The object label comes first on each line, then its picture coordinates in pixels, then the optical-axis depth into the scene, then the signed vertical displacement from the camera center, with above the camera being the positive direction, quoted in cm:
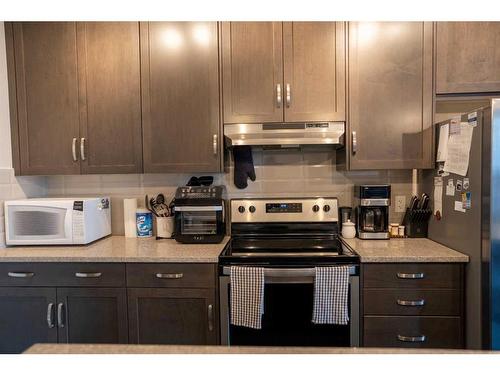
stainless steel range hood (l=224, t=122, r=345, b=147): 189 +23
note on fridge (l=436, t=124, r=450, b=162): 178 +15
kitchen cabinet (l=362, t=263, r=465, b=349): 165 -73
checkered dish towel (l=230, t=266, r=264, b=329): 165 -65
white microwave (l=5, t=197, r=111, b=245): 195 -30
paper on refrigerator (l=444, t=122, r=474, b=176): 157 +9
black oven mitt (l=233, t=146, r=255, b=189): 220 +5
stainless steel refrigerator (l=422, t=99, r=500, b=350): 142 -31
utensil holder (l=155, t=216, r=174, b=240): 218 -39
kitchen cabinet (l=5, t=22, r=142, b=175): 199 +51
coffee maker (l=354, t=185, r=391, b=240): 202 -28
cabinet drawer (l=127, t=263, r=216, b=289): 171 -57
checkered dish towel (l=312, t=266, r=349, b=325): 163 -66
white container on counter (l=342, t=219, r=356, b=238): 212 -41
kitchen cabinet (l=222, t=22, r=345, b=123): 192 +63
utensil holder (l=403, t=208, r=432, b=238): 204 -36
